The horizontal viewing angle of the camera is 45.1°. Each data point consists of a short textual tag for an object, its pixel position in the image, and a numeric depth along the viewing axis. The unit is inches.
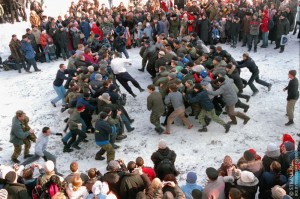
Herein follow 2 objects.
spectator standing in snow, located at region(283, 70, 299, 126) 424.5
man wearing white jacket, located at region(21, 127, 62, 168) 362.3
